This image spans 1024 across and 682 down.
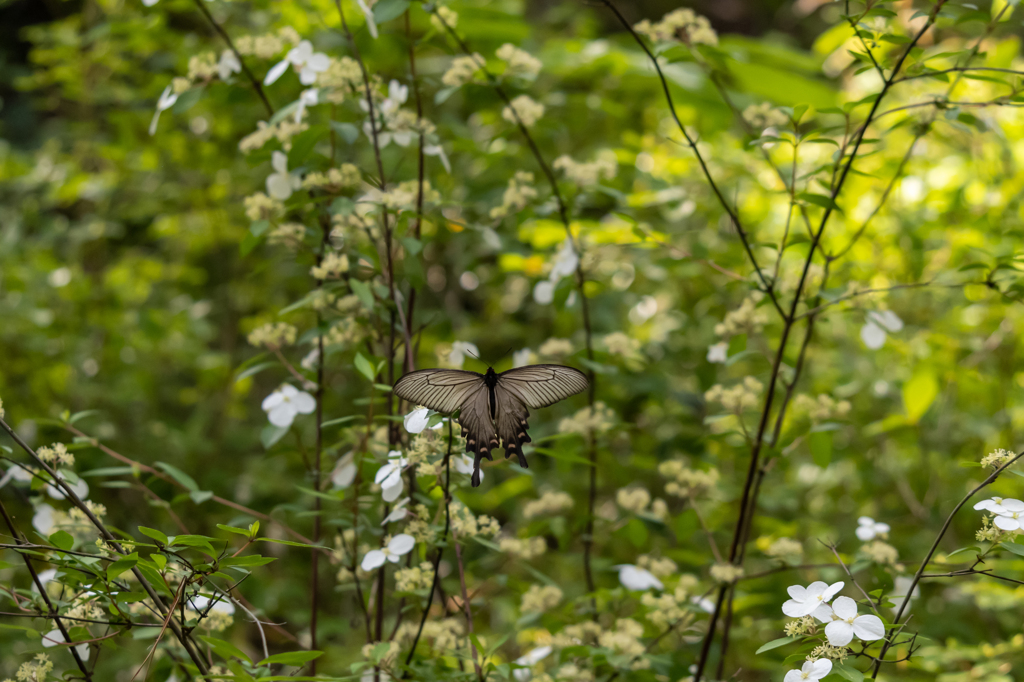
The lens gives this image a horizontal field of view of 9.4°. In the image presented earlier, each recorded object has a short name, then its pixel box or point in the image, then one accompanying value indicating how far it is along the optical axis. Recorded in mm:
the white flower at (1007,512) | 3184
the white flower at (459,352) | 3324
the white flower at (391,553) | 3271
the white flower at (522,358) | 3435
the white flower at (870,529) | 3359
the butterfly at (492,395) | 3236
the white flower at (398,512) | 3262
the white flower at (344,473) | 3357
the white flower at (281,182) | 3375
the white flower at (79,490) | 3313
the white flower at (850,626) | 3183
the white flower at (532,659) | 3368
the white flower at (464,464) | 3280
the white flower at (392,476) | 3250
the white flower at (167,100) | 3378
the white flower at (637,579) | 3403
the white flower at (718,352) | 3439
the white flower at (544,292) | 3472
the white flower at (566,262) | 3427
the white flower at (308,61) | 3341
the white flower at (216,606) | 3284
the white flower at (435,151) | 3396
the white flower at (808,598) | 3199
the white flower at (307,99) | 3354
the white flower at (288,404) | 3365
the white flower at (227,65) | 3387
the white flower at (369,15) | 3323
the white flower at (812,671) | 3178
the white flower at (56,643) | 3248
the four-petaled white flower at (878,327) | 3396
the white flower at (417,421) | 3229
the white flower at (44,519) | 3330
